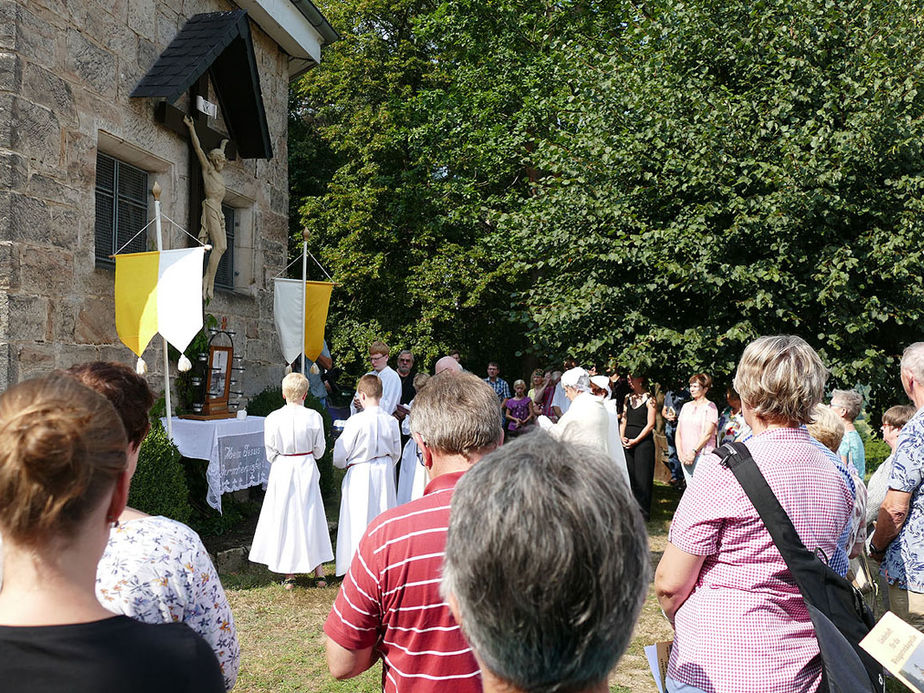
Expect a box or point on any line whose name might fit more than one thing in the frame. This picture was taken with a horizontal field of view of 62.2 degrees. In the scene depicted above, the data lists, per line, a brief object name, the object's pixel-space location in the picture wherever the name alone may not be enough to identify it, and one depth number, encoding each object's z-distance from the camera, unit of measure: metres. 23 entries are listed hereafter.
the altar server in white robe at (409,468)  8.37
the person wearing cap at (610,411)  6.50
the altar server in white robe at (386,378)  8.90
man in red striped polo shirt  2.04
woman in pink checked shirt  2.26
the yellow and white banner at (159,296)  6.46
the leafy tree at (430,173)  17.08
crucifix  8.45
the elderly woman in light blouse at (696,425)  8.12
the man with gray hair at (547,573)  1.10
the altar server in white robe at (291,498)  6.37
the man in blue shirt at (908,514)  3.35
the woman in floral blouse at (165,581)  1.61
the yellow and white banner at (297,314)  9.02
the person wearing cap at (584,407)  6.14
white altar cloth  7.39
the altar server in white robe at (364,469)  6.39
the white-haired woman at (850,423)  5.32
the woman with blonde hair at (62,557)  1.24
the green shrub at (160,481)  6.25
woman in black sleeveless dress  9.50
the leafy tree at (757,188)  7.39
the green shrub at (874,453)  17.93
